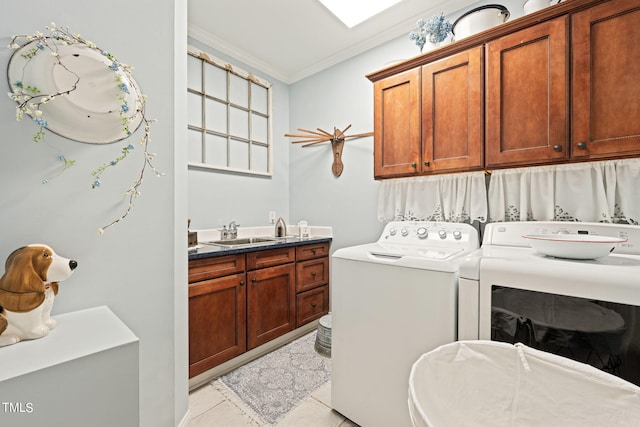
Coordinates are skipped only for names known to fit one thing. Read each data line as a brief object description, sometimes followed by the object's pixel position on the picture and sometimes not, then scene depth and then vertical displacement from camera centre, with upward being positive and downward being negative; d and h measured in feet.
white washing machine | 3.99 -1.66
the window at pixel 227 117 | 8.14 +3.20
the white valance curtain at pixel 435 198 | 6.06 +0.40
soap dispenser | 9.83 -0.50
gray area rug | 5.45 -3.81
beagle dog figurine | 2.52 -0.74
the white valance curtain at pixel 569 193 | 4.60 +0.42
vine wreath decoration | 2.87 +1.39
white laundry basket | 2.36 -1.66
